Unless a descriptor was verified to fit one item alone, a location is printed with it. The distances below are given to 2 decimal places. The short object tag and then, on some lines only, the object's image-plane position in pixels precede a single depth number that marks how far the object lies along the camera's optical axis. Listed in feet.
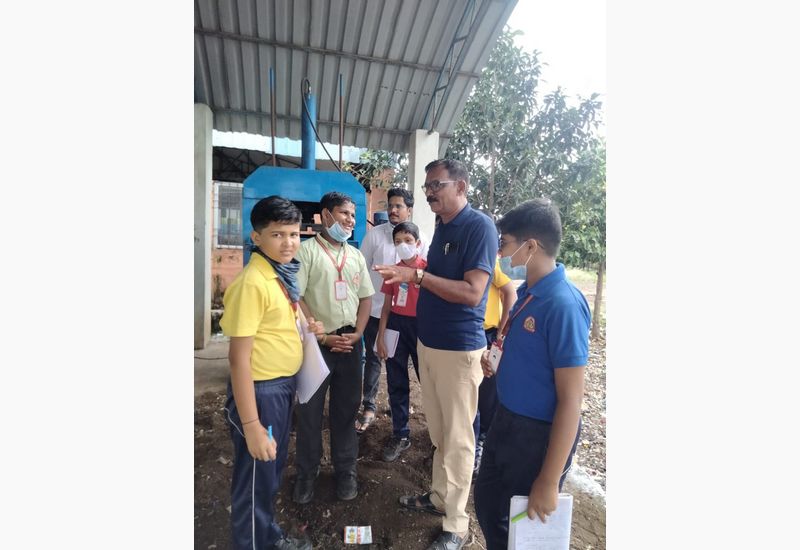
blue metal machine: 11.66
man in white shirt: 11.09
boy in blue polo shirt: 4.32
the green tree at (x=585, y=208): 18.71
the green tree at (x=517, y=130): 18.54
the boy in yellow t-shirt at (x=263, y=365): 5.11
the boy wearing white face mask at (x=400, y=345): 9.60
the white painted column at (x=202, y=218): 16.10
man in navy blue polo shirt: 6.56
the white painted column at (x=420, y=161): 17.62
